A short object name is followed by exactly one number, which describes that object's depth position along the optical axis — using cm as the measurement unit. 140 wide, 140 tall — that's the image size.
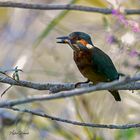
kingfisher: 536
